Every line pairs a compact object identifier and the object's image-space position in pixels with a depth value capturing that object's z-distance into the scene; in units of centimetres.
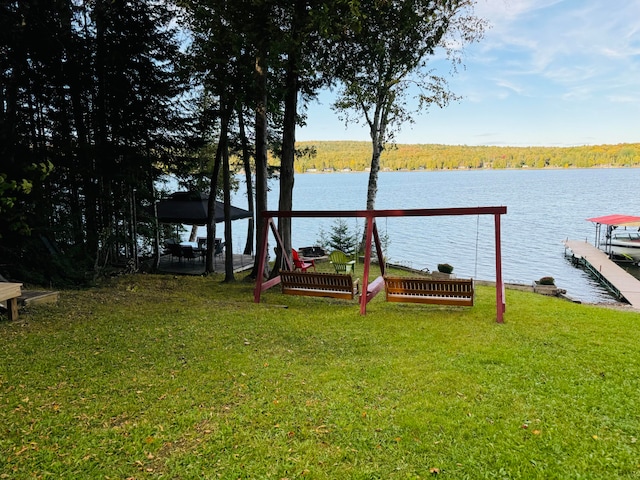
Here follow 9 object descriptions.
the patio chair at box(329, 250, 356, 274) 1017
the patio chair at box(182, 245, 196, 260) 1387
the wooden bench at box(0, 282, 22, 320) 525
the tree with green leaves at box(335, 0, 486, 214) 1005
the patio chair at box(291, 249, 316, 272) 1039
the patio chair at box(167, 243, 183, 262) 1402
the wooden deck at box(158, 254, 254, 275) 1345
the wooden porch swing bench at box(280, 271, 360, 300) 709
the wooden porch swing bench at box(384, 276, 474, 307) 641
